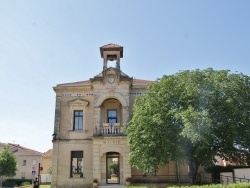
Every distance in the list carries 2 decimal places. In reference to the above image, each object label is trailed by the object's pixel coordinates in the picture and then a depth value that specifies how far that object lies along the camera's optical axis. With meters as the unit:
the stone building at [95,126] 19.04
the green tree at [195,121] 13.06
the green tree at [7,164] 33.91
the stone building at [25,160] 46.25
